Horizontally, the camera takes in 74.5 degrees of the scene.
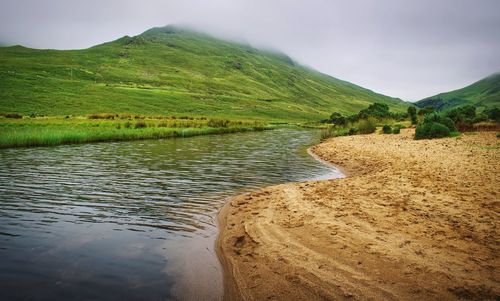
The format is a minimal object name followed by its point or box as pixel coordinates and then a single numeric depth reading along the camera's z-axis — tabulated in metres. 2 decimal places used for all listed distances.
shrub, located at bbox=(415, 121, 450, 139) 34.12
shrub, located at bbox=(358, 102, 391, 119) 75.50
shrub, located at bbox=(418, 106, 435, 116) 57.78
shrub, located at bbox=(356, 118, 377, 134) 52.92
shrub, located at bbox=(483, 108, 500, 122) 40.11
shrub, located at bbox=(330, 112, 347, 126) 73.93
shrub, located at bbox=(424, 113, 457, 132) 37.28
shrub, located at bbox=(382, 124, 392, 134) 47.06
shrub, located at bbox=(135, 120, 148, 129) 51.69
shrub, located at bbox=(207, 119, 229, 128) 64.39
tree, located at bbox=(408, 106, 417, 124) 59.48
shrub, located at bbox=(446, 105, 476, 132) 40.25
